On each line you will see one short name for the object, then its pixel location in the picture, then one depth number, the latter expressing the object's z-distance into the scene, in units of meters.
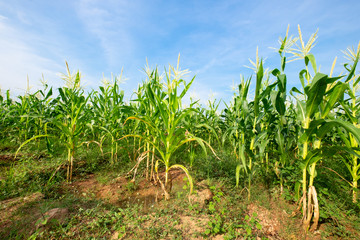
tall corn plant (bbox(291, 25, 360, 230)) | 1.91
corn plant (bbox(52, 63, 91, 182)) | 3.32
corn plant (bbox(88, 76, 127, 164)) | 3.97
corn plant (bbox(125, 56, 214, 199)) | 2.66
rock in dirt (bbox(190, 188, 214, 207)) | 2.63
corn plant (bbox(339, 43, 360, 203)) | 2.56
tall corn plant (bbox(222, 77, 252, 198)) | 2.58
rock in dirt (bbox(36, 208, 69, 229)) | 2.16
